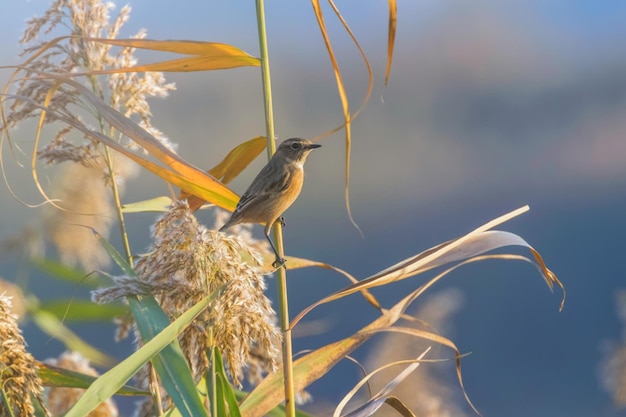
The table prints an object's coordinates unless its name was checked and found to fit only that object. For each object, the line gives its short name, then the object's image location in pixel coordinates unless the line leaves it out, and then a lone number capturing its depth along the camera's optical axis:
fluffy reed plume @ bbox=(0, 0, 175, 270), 9.89
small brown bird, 9.61
